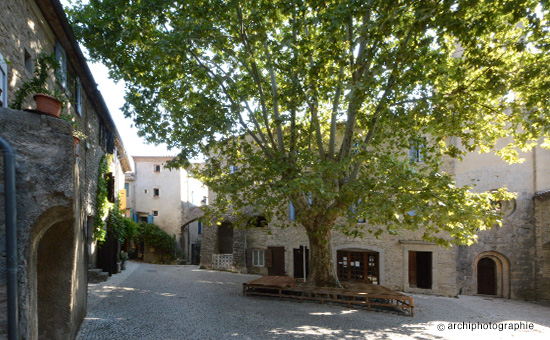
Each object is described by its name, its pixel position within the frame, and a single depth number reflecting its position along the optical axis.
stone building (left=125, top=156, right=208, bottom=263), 27.27
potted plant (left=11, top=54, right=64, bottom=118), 4.17
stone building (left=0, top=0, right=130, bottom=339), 3.72
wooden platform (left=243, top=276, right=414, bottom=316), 10.38
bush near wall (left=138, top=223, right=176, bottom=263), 24.72
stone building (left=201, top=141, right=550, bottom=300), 14.94
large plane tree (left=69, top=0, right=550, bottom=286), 8.16
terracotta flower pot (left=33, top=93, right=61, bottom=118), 4.16
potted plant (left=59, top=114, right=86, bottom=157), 7.18
